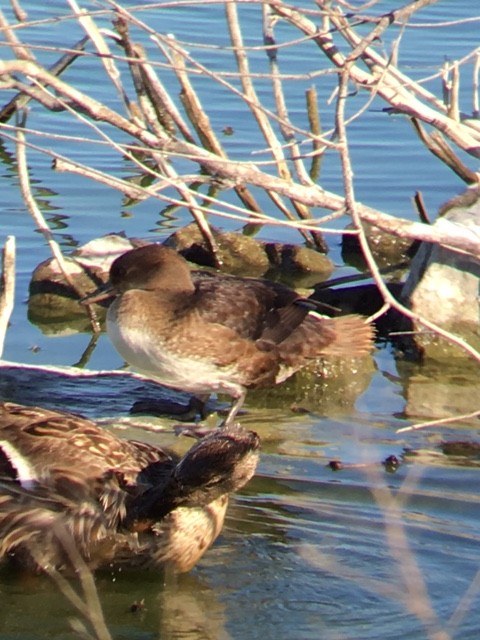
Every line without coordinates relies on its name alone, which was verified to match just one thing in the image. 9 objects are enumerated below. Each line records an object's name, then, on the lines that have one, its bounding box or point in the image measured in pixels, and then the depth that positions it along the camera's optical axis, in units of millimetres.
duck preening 10805
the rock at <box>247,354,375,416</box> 15180
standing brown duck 15086
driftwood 12086
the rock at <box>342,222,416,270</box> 19750
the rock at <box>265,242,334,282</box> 19125
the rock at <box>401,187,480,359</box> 16891
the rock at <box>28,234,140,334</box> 17359
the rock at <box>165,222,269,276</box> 19062
